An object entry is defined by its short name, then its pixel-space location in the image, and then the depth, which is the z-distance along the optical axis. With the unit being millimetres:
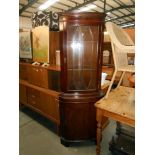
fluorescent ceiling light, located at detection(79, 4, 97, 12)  7163
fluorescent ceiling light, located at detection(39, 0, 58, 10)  6406
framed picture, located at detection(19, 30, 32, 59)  3562
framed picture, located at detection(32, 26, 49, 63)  3064
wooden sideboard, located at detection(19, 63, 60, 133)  2861
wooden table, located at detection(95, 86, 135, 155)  1643
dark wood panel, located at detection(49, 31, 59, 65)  3062
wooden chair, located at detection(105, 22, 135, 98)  1740
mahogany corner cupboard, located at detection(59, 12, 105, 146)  2363
